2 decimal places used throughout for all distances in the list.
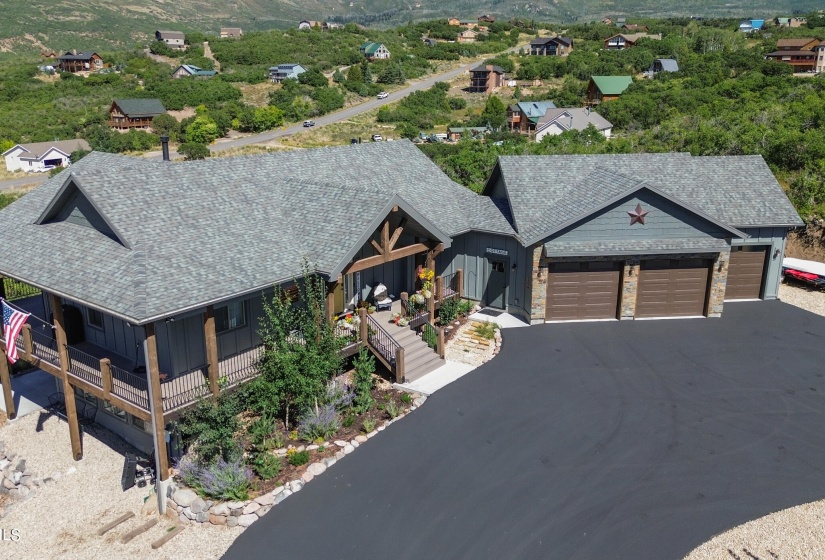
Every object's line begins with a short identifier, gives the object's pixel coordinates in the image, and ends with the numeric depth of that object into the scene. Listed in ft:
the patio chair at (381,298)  69.87
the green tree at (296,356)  53.01
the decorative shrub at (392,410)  56.39
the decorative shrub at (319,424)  53.21
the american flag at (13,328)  57.16
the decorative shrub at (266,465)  48.37
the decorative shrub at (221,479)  46.39
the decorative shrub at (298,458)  50.06
